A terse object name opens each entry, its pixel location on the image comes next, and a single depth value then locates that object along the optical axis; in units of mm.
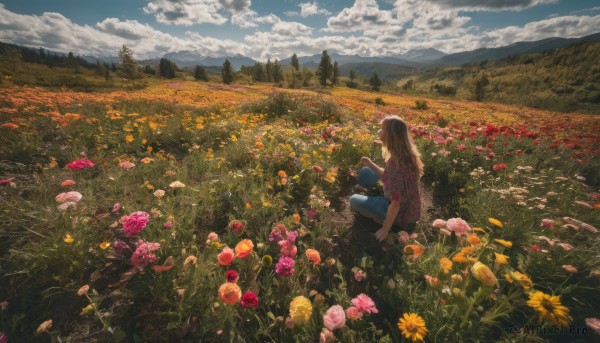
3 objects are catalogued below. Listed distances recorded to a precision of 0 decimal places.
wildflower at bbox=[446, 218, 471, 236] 2057
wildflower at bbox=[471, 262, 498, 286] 1409
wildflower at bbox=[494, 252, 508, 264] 1558
